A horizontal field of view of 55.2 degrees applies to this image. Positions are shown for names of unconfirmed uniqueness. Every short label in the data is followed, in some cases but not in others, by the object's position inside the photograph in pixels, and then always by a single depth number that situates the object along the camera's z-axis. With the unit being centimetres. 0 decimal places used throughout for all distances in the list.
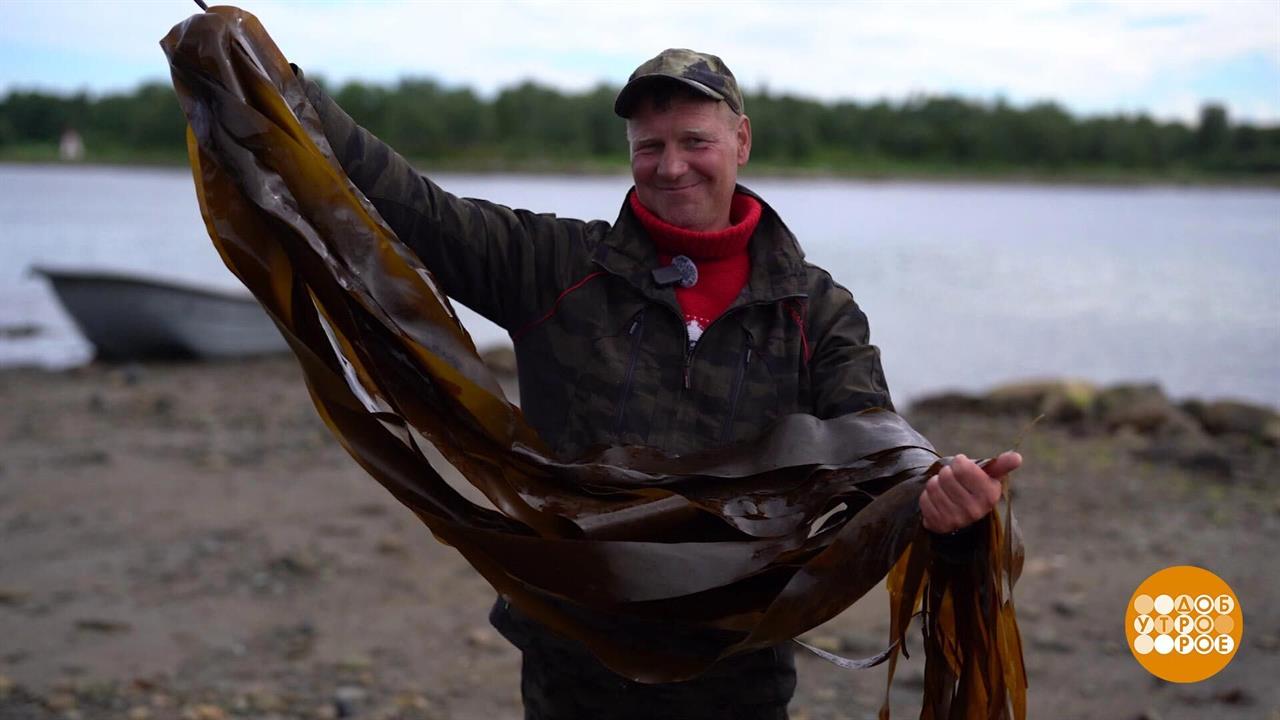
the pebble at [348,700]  523
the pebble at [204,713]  505
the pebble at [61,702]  506
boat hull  1481
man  288
